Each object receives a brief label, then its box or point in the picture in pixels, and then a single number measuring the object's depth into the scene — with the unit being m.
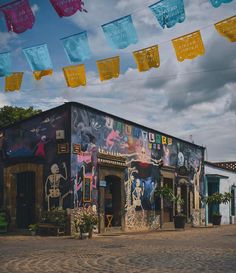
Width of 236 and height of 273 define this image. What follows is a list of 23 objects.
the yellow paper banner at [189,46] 12.42
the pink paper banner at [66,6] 11.20
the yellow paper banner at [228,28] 11.42
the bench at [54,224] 17.15
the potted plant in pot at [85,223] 16.05
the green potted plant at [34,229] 17.44
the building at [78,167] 17.94
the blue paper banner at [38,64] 13.87
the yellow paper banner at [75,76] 14.39
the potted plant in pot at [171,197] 23.14
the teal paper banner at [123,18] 12.18
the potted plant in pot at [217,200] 27.44
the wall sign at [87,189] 18.09
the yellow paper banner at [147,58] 13.25
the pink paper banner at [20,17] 12.29
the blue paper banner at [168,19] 11.32
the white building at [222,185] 30.53
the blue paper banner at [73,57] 13.36
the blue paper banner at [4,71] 14.57
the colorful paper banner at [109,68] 13.93
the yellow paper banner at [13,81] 15.15
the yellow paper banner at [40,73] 14.88
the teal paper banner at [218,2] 10.30
